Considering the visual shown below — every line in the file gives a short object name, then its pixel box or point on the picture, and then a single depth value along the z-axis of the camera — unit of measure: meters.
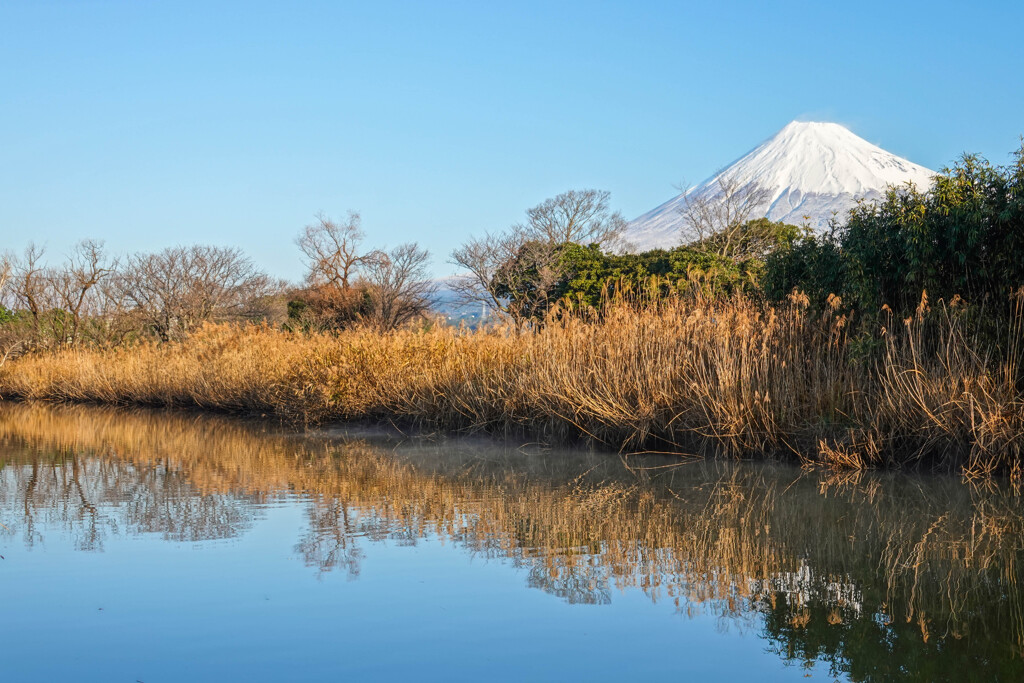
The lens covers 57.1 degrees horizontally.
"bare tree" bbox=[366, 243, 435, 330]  45.56
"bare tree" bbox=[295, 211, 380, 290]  51.84
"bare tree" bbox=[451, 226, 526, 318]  45.37
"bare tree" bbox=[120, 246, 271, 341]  33.66
